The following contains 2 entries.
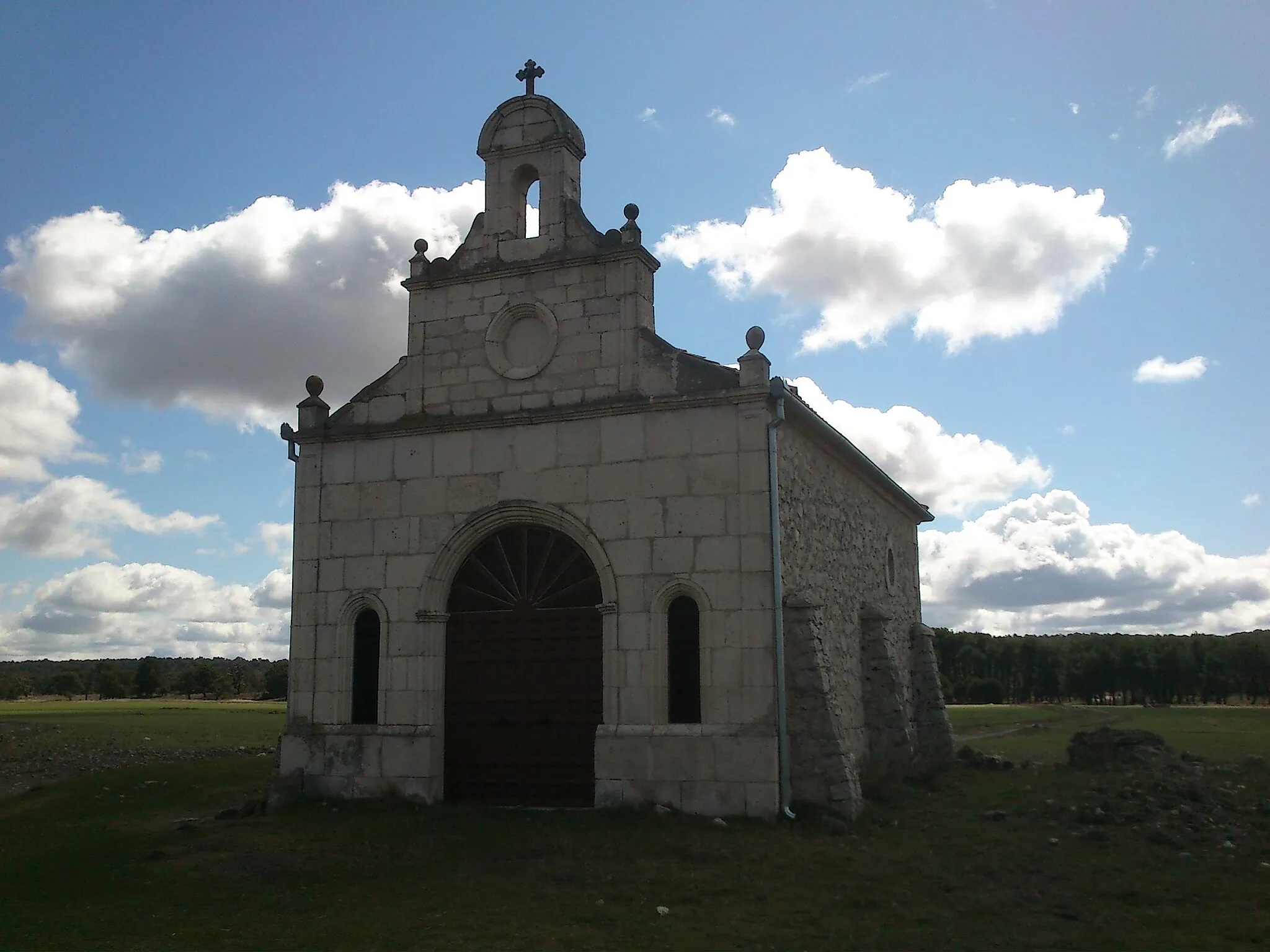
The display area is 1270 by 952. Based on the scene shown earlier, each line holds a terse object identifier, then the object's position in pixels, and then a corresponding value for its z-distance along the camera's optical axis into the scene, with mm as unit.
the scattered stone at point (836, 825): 12383
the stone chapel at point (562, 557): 13352
